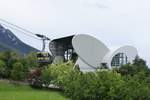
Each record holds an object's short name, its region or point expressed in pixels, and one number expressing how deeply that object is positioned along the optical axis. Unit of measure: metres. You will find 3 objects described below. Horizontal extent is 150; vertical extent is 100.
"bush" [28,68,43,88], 68.50
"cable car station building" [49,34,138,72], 99.06
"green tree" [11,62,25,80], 70.19
